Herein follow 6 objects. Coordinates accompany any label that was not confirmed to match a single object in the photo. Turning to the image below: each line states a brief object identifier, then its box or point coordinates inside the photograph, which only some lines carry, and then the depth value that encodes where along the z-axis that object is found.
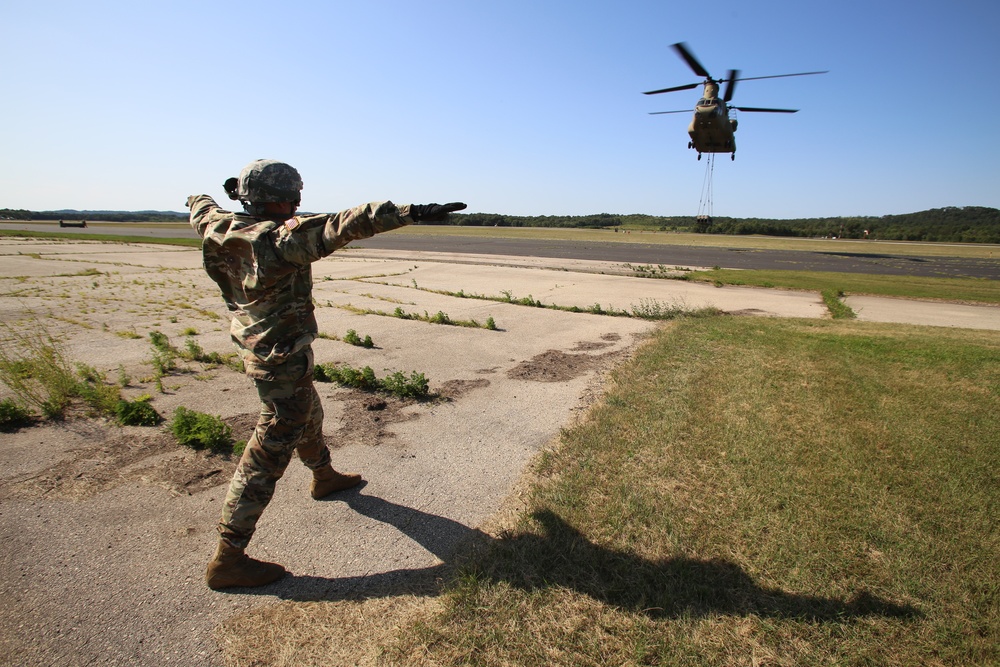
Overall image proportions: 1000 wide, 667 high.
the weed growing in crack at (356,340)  8.62
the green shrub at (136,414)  5.04
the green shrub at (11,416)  4.93
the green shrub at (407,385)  6.19
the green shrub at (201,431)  4.52
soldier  2.88
